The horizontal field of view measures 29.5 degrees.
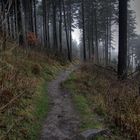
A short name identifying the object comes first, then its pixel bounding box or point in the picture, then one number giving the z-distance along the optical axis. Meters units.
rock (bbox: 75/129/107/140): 5.64
